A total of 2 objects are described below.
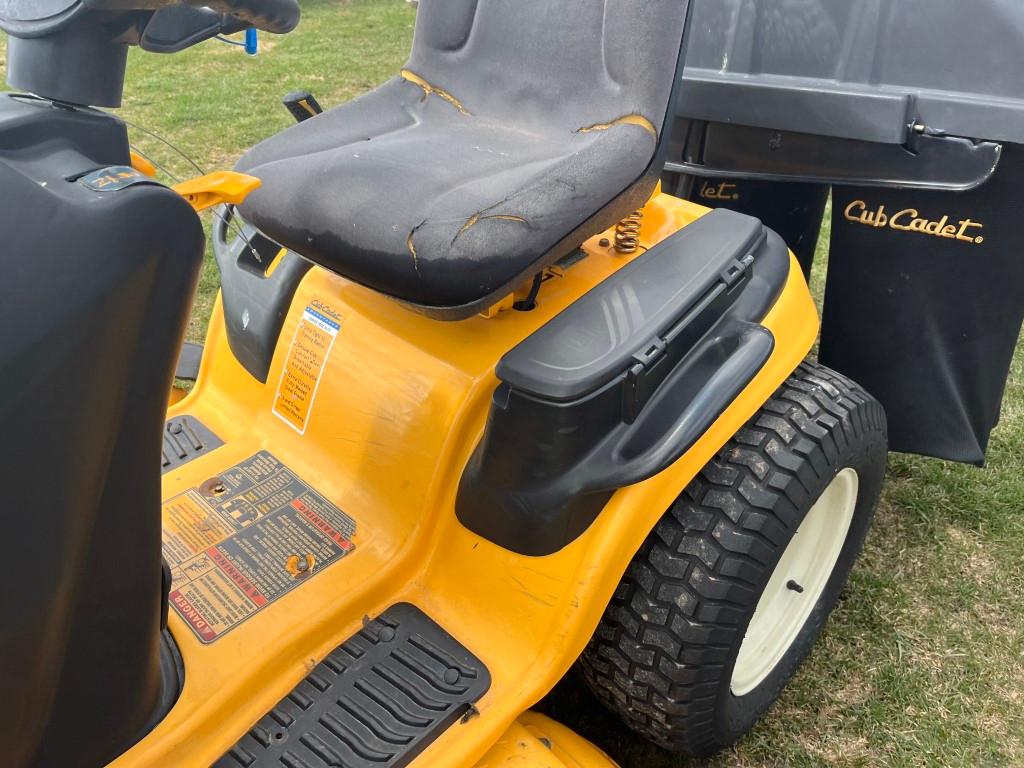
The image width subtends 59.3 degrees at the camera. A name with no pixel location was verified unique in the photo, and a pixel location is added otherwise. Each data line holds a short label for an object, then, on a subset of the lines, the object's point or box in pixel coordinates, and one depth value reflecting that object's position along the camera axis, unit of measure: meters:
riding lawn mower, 0.87
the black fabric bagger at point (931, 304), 1.49
